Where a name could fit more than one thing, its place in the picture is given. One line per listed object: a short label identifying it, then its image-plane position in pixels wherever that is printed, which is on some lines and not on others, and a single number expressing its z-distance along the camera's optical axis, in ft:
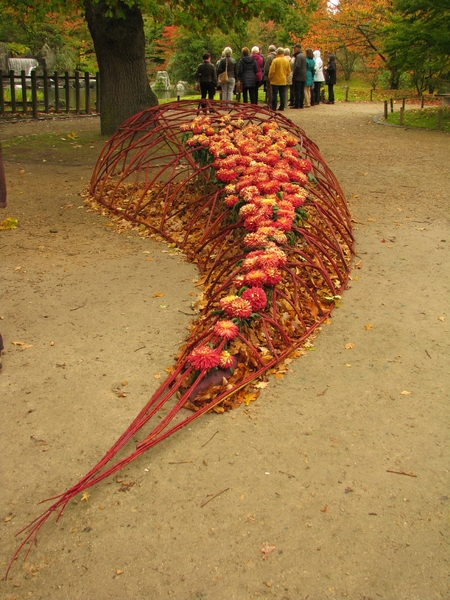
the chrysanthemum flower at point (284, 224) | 16.17
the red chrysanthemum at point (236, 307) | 12.86
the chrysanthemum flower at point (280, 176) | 19.28
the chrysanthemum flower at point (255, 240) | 15.42
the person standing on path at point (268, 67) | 59.67
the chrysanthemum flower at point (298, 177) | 19.81
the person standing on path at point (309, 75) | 64.64
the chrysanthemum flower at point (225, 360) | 11.99
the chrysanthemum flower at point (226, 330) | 12.18
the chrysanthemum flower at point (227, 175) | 20.59
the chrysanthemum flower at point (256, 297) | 13.21
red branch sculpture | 11.84
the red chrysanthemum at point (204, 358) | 11.78
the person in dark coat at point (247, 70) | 56.85
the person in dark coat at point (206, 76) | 53.83
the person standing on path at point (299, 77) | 60.00
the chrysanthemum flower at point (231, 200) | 18.69
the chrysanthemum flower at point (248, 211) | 17.06
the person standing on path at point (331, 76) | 71.77
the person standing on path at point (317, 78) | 66.33
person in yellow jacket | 54.85
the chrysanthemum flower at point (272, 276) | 13.94
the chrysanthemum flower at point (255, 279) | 13.76
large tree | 36.04
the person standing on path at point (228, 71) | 58.08
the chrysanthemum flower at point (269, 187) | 18.40
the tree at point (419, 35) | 43.91
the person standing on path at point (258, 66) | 57.88
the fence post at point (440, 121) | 47.01
